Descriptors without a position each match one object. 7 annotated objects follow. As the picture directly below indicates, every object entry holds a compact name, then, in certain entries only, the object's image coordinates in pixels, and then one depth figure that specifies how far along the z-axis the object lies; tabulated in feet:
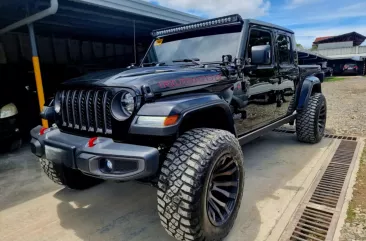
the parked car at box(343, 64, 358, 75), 100.73
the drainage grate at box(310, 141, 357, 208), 9.60
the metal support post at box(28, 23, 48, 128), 14.69
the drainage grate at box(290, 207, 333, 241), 7.64
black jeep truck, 6.26
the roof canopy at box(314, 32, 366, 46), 144.46
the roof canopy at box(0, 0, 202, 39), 15.20
